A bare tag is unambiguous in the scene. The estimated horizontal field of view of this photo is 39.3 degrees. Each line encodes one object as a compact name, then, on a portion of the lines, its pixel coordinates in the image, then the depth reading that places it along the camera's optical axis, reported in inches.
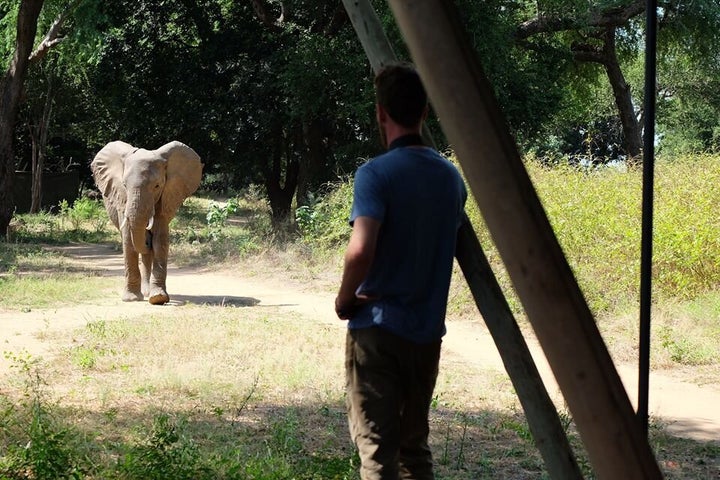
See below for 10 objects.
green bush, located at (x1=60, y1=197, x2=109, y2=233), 1046.8
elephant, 514.6
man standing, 140.0
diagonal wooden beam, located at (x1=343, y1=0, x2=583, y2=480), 131.9
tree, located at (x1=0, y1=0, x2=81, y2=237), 840.3
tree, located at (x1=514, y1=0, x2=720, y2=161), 970.1
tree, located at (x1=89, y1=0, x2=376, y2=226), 866.8
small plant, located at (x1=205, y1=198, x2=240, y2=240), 844.4
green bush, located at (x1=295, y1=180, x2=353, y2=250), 711.7
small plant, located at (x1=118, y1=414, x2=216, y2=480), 202.2
